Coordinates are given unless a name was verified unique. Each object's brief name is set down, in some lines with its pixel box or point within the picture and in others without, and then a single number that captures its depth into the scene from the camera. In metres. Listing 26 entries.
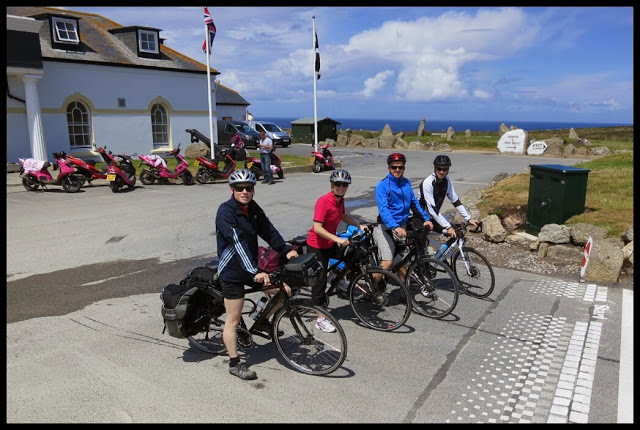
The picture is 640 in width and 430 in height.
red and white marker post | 7.56
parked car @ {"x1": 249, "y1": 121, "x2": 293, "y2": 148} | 36.53
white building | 19.56
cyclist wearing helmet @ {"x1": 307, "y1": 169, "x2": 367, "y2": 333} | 5.46
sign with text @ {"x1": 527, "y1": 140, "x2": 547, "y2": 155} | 33.44
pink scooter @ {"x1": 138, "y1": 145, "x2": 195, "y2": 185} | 16.88
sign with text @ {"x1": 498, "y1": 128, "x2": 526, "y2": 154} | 34.16
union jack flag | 20.53
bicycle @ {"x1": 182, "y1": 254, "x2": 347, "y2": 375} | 4.68
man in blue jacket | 6.12
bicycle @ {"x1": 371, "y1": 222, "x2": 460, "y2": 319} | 6.17
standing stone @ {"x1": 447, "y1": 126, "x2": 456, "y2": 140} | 50.97
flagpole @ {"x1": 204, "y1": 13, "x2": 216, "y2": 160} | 20.75
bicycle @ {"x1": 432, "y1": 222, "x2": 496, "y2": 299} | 6.63
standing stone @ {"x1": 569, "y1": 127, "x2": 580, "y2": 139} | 42.28
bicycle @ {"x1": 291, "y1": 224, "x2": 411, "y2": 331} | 5.74
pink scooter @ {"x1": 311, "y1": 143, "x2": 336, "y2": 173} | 21.97
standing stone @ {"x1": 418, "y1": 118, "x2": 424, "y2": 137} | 55.36
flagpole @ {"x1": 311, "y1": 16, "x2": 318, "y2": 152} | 26.22
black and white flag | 26.50
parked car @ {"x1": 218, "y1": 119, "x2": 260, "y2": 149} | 33.27
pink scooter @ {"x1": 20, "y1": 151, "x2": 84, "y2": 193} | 15.02
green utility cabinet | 9.56
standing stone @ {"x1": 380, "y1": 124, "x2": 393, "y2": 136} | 43.69
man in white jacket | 6.54
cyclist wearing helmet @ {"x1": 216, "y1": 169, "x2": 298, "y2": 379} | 4.45
